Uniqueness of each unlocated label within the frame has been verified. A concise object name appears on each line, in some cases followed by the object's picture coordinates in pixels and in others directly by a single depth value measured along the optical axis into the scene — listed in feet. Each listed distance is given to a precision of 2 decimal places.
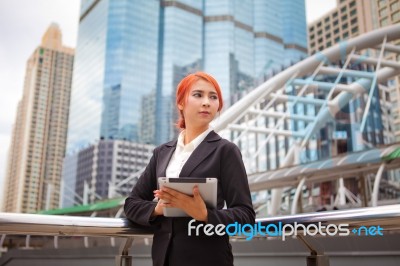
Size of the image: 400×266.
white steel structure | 65.36
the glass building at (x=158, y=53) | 280.51
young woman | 4.49
